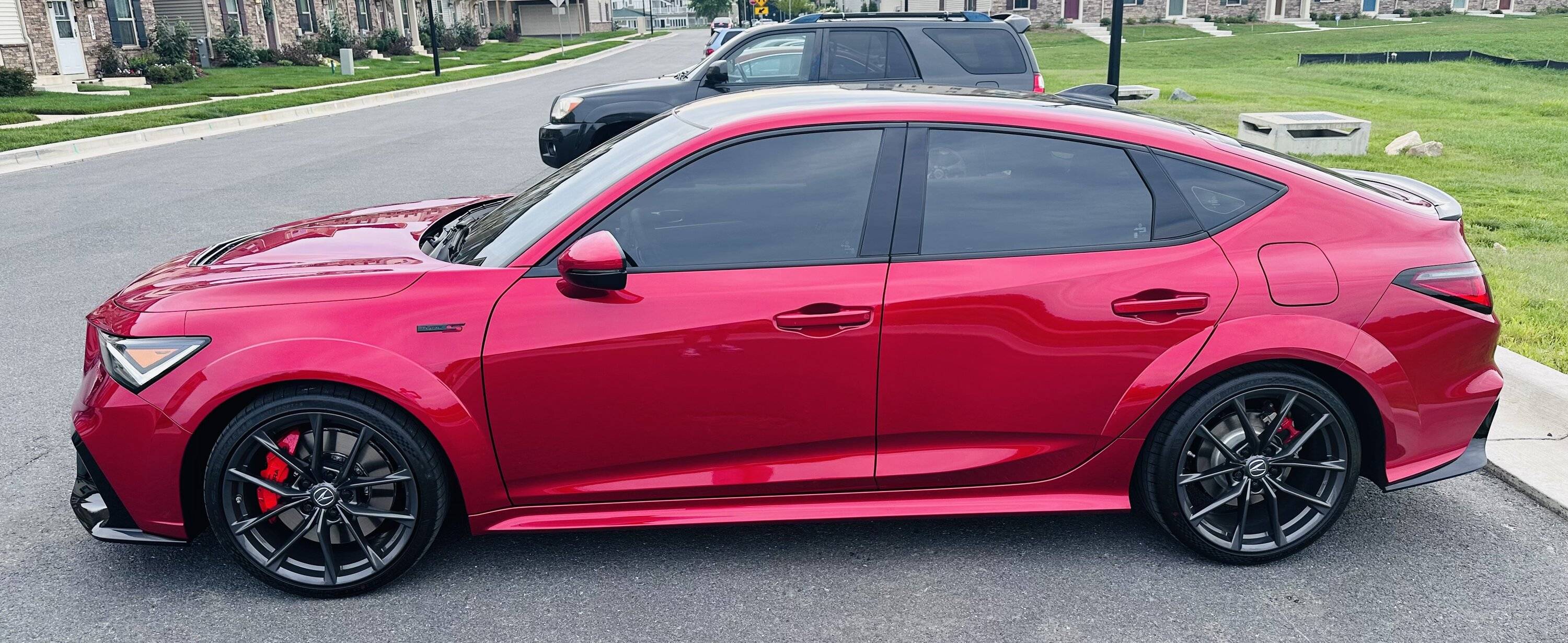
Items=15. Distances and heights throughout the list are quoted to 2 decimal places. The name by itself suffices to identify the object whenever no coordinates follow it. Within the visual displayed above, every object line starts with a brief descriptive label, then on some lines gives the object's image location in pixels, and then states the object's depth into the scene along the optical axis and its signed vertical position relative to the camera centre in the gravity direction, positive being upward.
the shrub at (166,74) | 28.25 -0.98
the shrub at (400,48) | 50.34 -0.95
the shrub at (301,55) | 39.47 -0.87
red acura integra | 3.32 -1.01
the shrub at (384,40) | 47.44 -0.57
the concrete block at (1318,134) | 12.68 -1.57
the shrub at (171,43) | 31.94 -0.25
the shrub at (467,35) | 59.57 -0.59
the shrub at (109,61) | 30.16 -0.65
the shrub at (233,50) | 36.53 -0.57
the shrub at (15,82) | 22.77 -0.84
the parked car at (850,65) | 10.81 -0.53
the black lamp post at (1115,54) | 11.91 -0.58
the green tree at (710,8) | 128.25 +0.86
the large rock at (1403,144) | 12.92 -1.73
